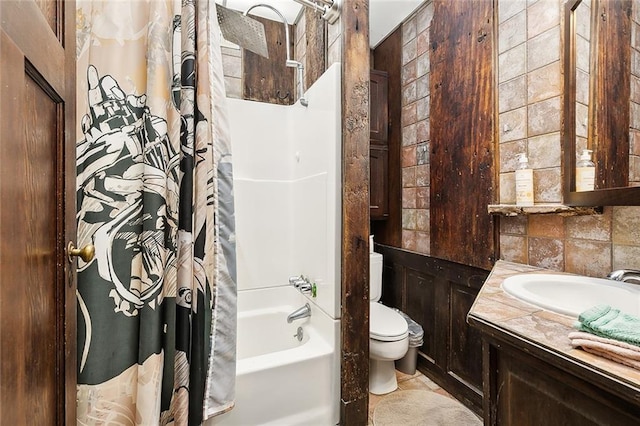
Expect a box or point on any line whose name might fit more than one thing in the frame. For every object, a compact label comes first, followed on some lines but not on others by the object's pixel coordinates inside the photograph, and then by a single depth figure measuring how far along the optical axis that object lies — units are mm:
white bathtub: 1376
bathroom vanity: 556
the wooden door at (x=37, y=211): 426
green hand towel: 600
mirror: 1077
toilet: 1879
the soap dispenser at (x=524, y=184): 1477
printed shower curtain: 855
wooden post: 1521
